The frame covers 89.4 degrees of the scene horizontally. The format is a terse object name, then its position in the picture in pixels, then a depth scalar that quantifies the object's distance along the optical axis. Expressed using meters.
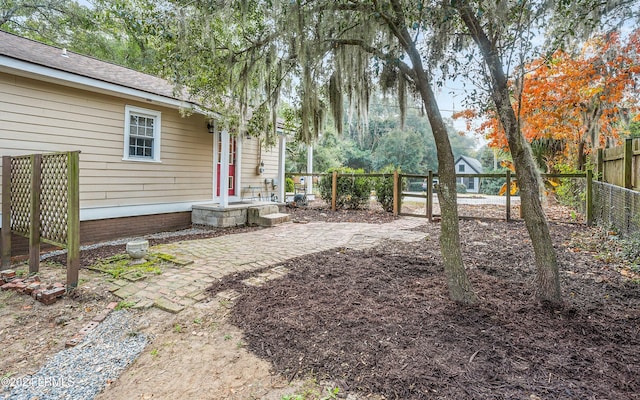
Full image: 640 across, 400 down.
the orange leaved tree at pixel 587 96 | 6.42
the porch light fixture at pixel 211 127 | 8.00
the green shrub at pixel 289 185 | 13.52
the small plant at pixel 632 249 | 4.09
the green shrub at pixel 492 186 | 27.49
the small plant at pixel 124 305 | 3.13
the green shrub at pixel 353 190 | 10.14
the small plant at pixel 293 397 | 1.82
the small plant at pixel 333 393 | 1.82
